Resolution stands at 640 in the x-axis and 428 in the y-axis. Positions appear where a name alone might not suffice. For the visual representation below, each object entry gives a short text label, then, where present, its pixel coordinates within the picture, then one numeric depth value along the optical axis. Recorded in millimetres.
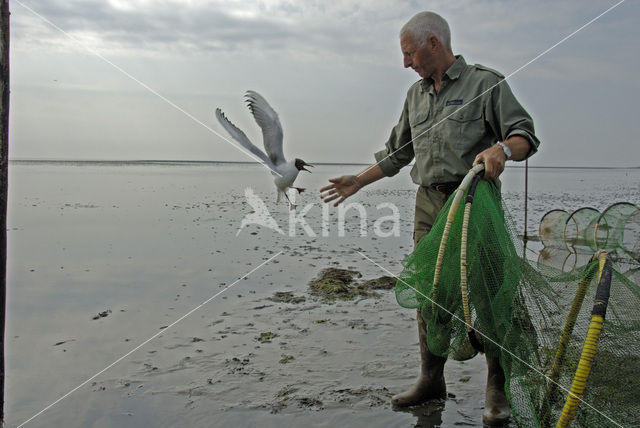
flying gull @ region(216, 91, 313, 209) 6168
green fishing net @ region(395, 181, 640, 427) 2844
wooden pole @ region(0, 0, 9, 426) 3058
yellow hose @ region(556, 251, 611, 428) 2354
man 3561
